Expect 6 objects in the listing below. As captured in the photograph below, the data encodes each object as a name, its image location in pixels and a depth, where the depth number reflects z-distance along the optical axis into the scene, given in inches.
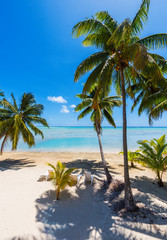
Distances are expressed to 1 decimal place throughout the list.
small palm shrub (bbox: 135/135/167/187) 275.3
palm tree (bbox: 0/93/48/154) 391.3
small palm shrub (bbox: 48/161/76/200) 196.5
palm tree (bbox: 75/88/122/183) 332.2
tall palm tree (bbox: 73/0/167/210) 161.8
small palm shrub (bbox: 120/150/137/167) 385.3
